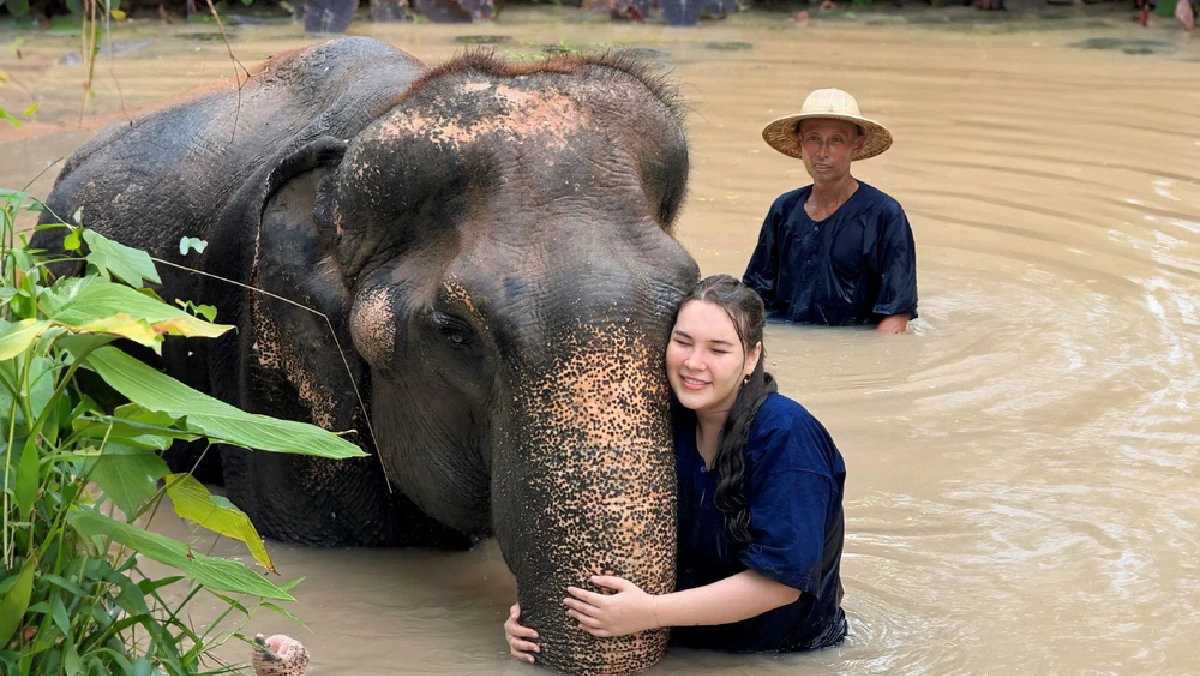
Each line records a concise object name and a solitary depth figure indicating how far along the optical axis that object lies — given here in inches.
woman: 104.2
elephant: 101.3
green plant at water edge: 81.9
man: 208.7
